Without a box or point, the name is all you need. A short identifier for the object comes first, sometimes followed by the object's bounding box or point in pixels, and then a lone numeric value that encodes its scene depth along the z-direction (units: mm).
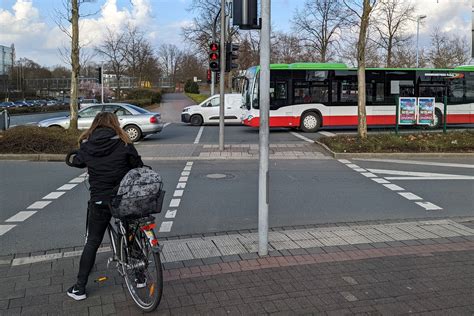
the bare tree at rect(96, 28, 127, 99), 52062
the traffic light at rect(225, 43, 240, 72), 14867
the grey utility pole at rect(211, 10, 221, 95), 20681
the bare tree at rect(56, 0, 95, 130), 16875
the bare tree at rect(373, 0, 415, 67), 36731
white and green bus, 21234
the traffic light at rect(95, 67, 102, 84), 25312
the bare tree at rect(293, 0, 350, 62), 39688
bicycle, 3674
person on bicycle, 3961
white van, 26156
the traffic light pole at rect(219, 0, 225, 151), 14659
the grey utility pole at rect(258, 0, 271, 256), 4992
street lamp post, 38747
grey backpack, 3691
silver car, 17944
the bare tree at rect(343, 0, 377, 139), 15367
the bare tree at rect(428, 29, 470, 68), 42344
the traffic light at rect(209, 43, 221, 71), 14616
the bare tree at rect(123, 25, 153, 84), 54594
